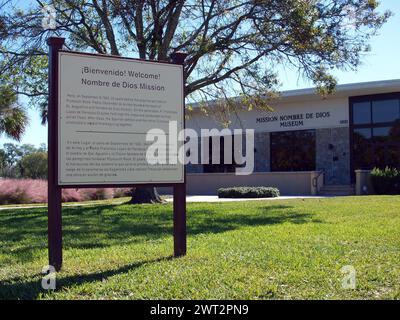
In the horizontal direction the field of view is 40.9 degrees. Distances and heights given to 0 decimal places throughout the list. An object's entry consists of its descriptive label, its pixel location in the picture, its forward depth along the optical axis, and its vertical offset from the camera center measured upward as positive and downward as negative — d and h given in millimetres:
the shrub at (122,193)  29861 -1257
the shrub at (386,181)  26531 -600
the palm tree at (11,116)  20047 +2684
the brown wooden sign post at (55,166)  6656 +61
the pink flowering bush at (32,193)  25188 -1078
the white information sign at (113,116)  6785 +722
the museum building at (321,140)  30125 +1800
